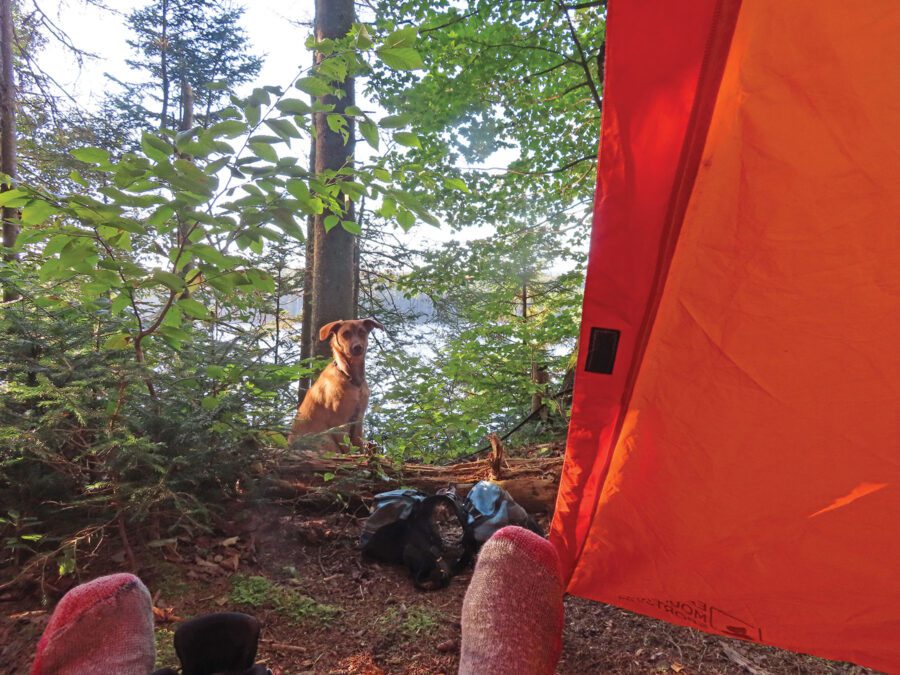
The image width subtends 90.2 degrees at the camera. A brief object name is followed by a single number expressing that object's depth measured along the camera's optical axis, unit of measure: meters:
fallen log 2.66
